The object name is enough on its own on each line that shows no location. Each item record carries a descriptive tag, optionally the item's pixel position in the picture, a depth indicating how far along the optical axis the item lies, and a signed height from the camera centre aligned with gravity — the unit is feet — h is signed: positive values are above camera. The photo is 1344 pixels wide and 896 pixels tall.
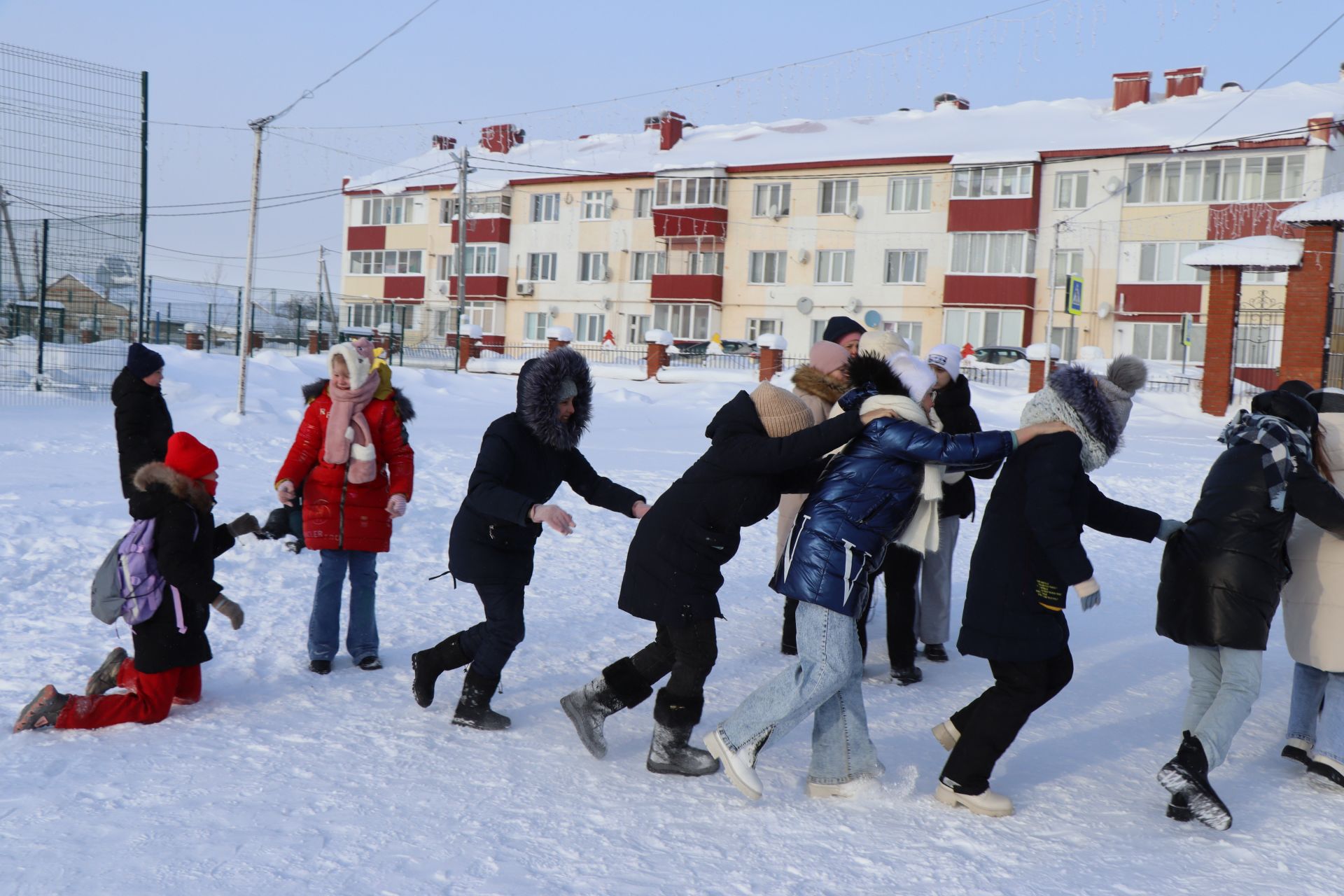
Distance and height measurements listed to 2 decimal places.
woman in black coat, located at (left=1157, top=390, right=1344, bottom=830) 13.39 -1.82
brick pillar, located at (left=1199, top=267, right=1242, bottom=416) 61.62 +4.13
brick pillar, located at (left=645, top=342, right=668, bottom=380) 86.33 +0.93
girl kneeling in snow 14.44 -3.33
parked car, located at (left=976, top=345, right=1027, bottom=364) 114.01 +3.66
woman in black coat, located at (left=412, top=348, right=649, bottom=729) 14.73 -2.06
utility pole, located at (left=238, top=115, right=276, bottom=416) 43.65 +4.14
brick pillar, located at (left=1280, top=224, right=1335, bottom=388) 54.44 +4.85
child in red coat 17.02 -1.98
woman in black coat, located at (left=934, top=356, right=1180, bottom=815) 12.37 -2.06
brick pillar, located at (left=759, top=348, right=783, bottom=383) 81.97 +1.12
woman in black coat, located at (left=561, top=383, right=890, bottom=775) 12.59 -1.92
